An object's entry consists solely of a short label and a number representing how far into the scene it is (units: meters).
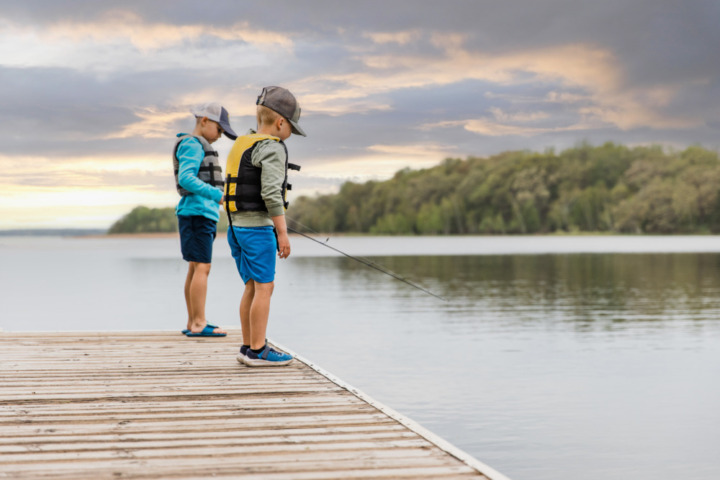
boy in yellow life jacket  4.74
